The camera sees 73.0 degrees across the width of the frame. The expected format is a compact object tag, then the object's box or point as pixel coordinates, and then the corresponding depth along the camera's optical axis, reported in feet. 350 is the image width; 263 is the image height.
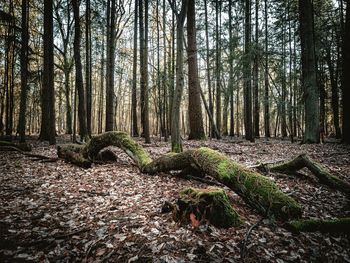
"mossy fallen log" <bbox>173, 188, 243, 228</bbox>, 10.92
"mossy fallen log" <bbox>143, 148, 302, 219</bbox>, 11.66
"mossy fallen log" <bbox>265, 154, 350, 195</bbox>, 15.11
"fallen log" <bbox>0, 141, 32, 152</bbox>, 31.86
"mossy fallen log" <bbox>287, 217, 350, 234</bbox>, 10.69
